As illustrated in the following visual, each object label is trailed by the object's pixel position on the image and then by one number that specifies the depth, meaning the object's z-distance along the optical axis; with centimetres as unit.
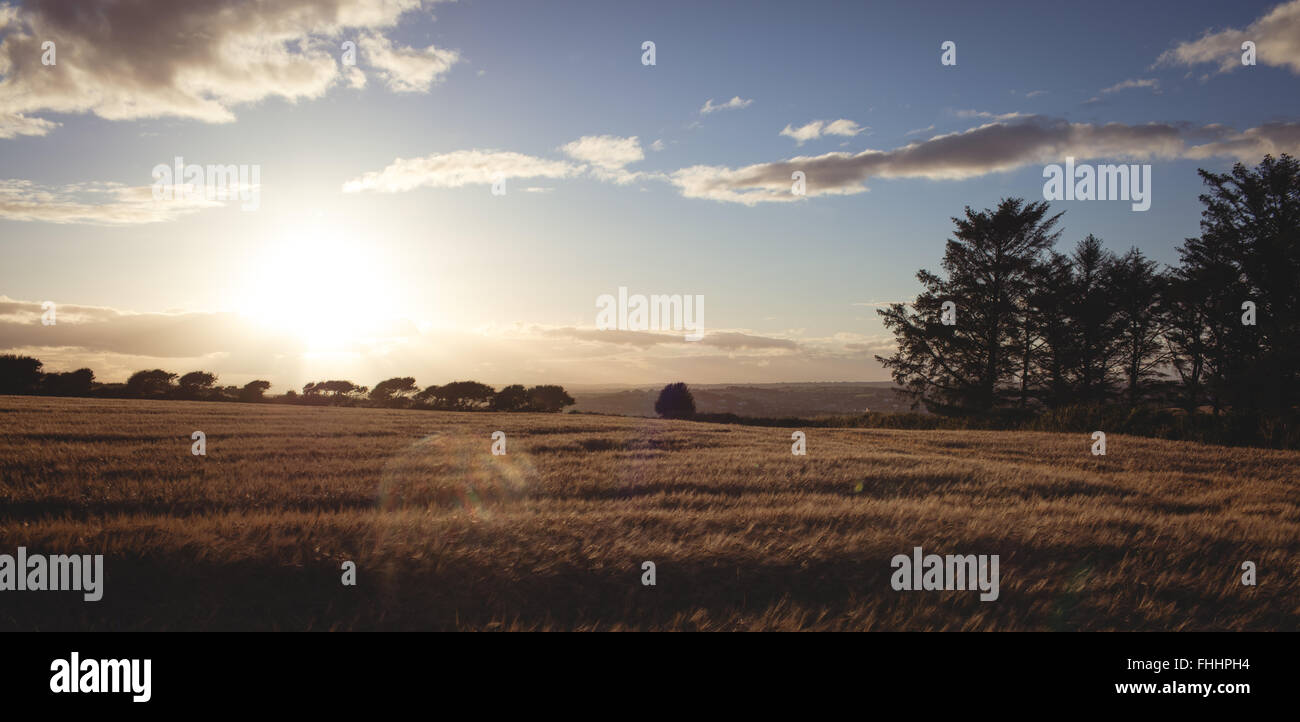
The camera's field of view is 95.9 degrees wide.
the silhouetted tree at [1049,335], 3662
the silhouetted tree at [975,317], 3603
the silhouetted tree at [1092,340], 3894
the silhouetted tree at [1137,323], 3994
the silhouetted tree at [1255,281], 3344
